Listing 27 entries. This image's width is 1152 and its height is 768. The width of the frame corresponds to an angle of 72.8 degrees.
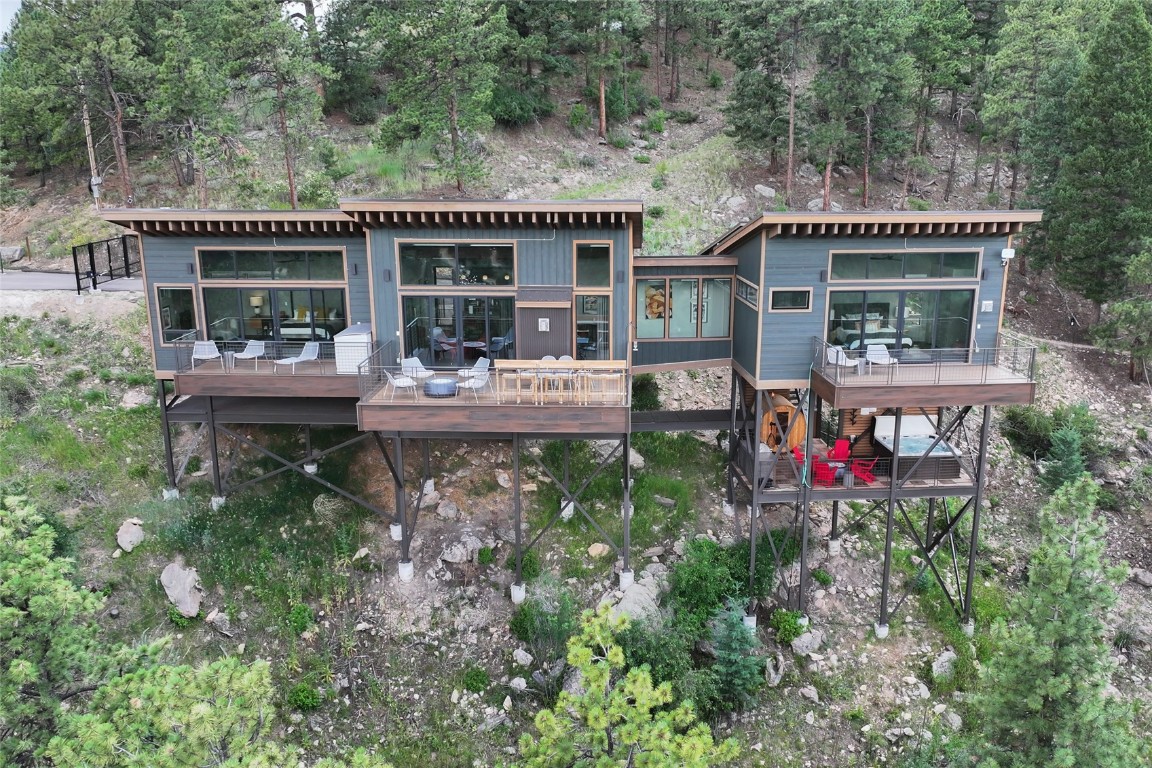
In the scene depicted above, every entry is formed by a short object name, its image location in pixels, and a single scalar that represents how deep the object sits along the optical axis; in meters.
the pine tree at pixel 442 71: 24.55
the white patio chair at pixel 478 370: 16.03
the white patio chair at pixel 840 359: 16.28
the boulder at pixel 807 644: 17.11
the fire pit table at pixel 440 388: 15.41
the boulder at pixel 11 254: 27.91
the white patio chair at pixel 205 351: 17.47
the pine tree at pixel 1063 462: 21.38
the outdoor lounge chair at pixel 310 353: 17.55
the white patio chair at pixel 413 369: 16.33
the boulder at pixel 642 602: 16.81
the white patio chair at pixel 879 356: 16.67
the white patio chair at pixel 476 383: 15.66
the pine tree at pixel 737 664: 15.79
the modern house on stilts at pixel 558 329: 15.73
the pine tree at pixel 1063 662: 11.89
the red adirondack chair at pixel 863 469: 17.48
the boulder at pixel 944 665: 16.80
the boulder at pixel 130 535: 17.14
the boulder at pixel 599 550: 17.97
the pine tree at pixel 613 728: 10.44
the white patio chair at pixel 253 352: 17.36
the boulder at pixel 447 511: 18.36
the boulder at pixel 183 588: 16.38
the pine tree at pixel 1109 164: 24.53
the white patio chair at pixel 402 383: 15.67
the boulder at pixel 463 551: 17.50
